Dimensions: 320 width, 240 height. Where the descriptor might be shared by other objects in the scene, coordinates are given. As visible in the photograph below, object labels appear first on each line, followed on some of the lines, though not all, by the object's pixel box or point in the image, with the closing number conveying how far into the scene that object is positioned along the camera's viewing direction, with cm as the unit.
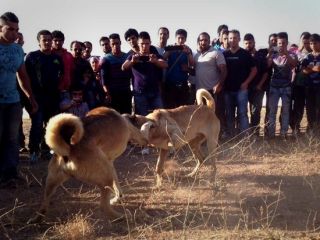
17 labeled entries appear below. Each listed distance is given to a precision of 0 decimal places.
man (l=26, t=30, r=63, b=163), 746
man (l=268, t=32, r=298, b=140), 877
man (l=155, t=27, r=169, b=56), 906
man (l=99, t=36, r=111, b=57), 902
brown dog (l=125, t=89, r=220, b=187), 605
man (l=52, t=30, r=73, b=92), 767
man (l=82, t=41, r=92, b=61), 956
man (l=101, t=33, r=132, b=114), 818
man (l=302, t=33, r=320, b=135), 864
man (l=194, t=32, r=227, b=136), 848
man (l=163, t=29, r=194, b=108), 851
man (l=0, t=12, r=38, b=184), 585
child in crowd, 760
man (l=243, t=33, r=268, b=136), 901
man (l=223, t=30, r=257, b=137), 861
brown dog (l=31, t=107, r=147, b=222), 443
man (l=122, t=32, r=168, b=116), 781
